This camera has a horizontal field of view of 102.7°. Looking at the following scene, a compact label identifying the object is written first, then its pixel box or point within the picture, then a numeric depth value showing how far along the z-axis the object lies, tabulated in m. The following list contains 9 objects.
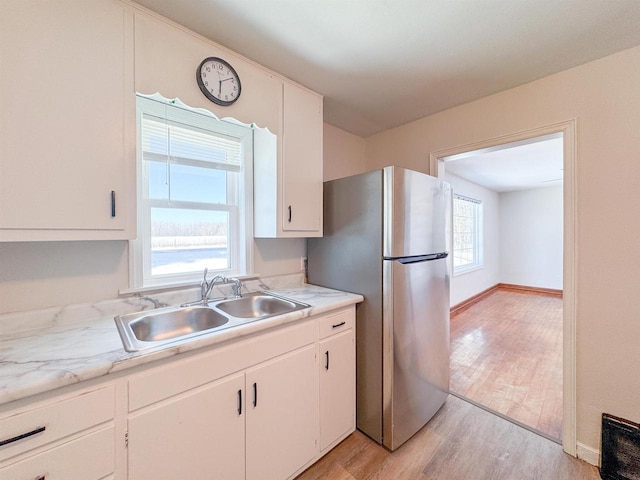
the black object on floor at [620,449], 1.38
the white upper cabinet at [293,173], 1.78
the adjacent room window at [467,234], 4.75
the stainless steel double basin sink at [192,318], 1.13
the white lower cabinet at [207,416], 0.78
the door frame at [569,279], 1.61
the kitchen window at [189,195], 1.56
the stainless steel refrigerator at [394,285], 1.61
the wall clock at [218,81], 1.39
